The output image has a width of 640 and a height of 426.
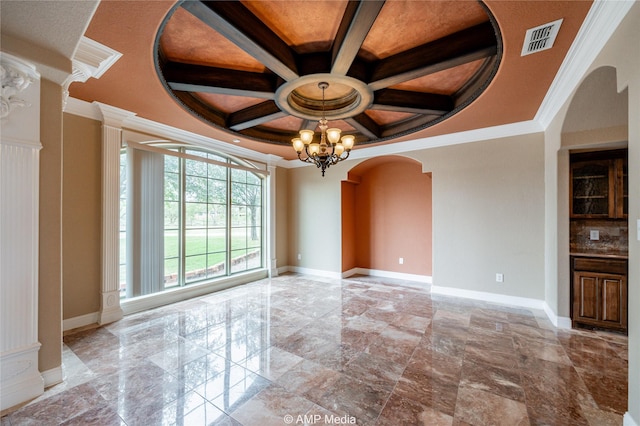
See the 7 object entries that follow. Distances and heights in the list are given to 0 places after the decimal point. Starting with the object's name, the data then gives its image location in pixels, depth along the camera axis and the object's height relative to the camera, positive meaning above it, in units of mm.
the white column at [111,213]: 3414 +7
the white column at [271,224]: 6051 -249
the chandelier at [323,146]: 3268 +863
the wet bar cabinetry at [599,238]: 3000 -340
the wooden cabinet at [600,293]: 2969 -934
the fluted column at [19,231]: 1888 -126
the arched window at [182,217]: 3889 -62
